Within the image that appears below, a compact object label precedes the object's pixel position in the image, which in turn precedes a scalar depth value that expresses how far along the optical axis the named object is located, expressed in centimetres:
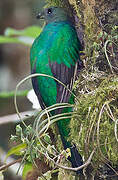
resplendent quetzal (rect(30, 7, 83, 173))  739
